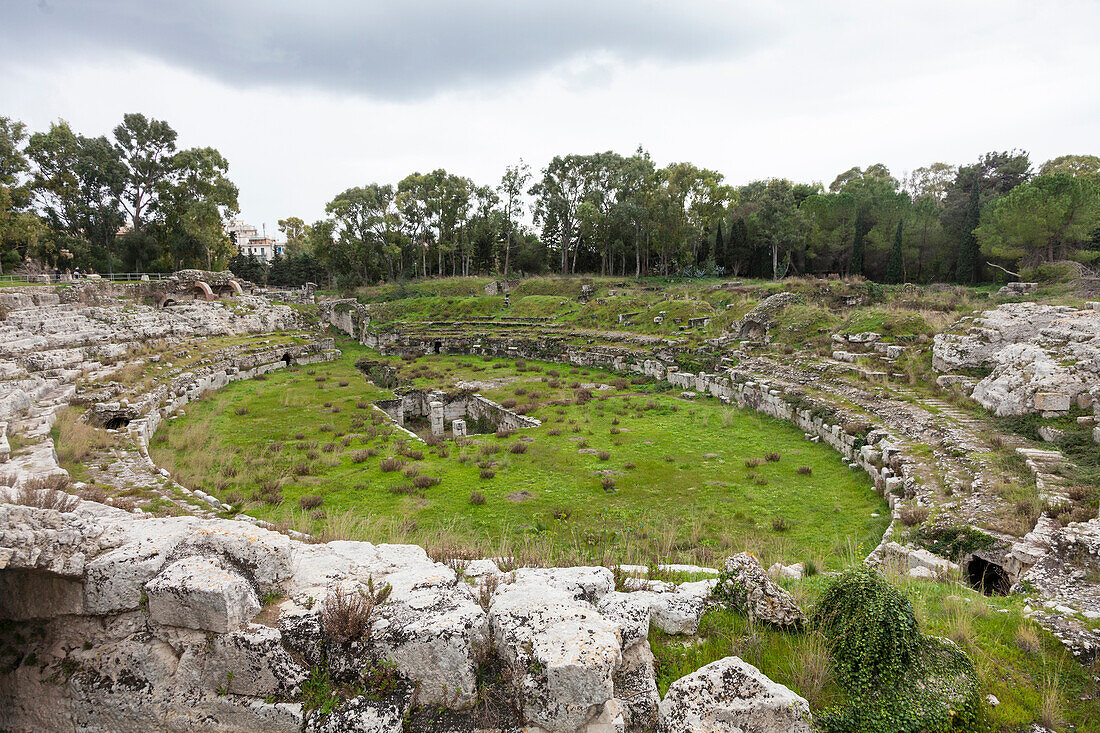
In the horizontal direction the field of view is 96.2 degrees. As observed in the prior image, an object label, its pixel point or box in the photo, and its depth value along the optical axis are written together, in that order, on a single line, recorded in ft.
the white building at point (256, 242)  361.77
